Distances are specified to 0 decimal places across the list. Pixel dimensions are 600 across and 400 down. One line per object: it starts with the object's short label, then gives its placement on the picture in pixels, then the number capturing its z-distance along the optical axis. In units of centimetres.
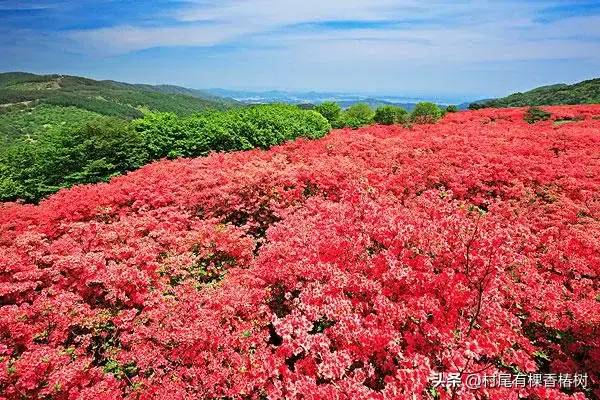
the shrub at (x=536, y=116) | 2714
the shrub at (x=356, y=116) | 5520
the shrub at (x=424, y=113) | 3391
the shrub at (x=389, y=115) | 5012
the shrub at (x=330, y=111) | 6144
